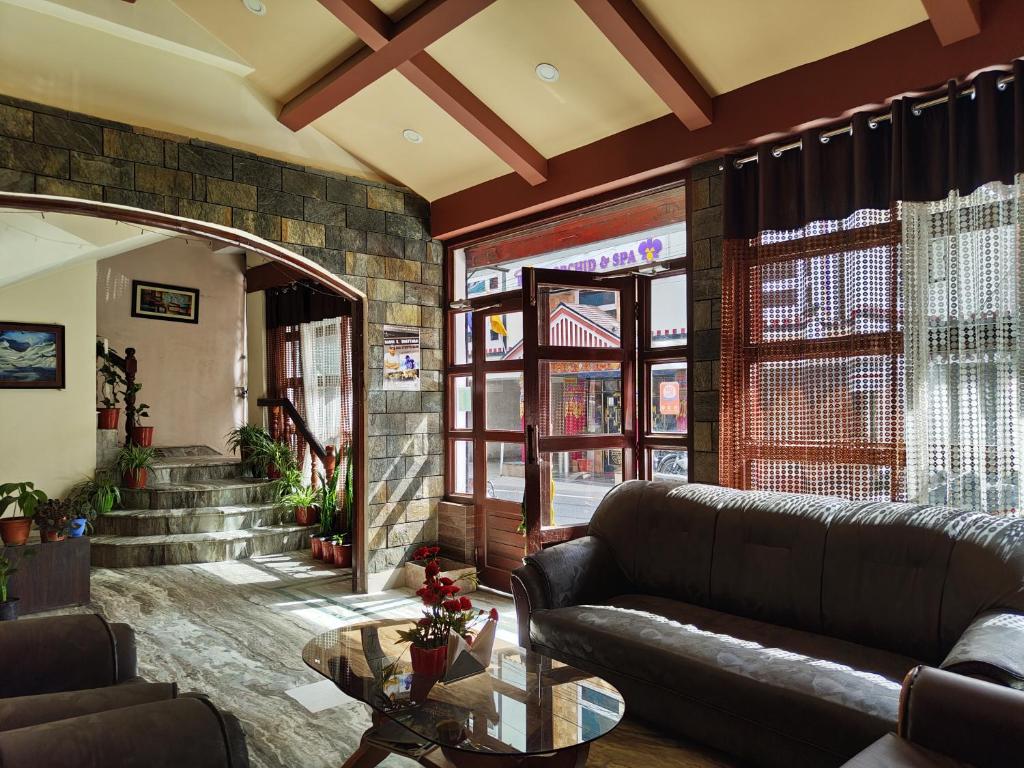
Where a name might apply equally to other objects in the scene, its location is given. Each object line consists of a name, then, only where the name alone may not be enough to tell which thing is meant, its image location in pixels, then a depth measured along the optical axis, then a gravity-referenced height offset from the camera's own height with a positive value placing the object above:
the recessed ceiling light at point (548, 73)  3.76 +1.71
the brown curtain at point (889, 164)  2.74 +0.99
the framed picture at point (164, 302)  7.81 +1.15
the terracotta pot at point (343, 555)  5.89 -1.23
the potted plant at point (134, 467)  6.73 -0.55
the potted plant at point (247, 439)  7.71 -0.36
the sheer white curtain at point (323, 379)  7.13 +0.26
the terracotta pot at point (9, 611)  3.79 -1.06
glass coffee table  1.94 -0.89
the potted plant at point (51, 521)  4.70 -0.73
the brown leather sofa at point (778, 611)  2.19 -0.81
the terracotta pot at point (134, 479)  6.72 -0.66
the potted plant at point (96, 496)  6.24 -0.78
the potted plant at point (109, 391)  7.20 +0.18
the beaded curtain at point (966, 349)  2.75 +0.18
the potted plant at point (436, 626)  2.31 -0.72
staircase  5.94 -1.03
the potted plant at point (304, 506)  6.91 -0.96
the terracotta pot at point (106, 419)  7.19 -0.11
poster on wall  5.18 +0.33
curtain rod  2.75 +1.18
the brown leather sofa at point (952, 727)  1.67 -0.79
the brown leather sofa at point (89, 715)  1.22 -0.61
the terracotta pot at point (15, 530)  4.65 -0.78
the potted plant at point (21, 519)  4.36 -0.71
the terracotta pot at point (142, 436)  7.38 -0.29
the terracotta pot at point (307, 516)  6.92 -1.06
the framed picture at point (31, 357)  6.34 +0.46
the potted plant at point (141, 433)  7.38 -0.26
